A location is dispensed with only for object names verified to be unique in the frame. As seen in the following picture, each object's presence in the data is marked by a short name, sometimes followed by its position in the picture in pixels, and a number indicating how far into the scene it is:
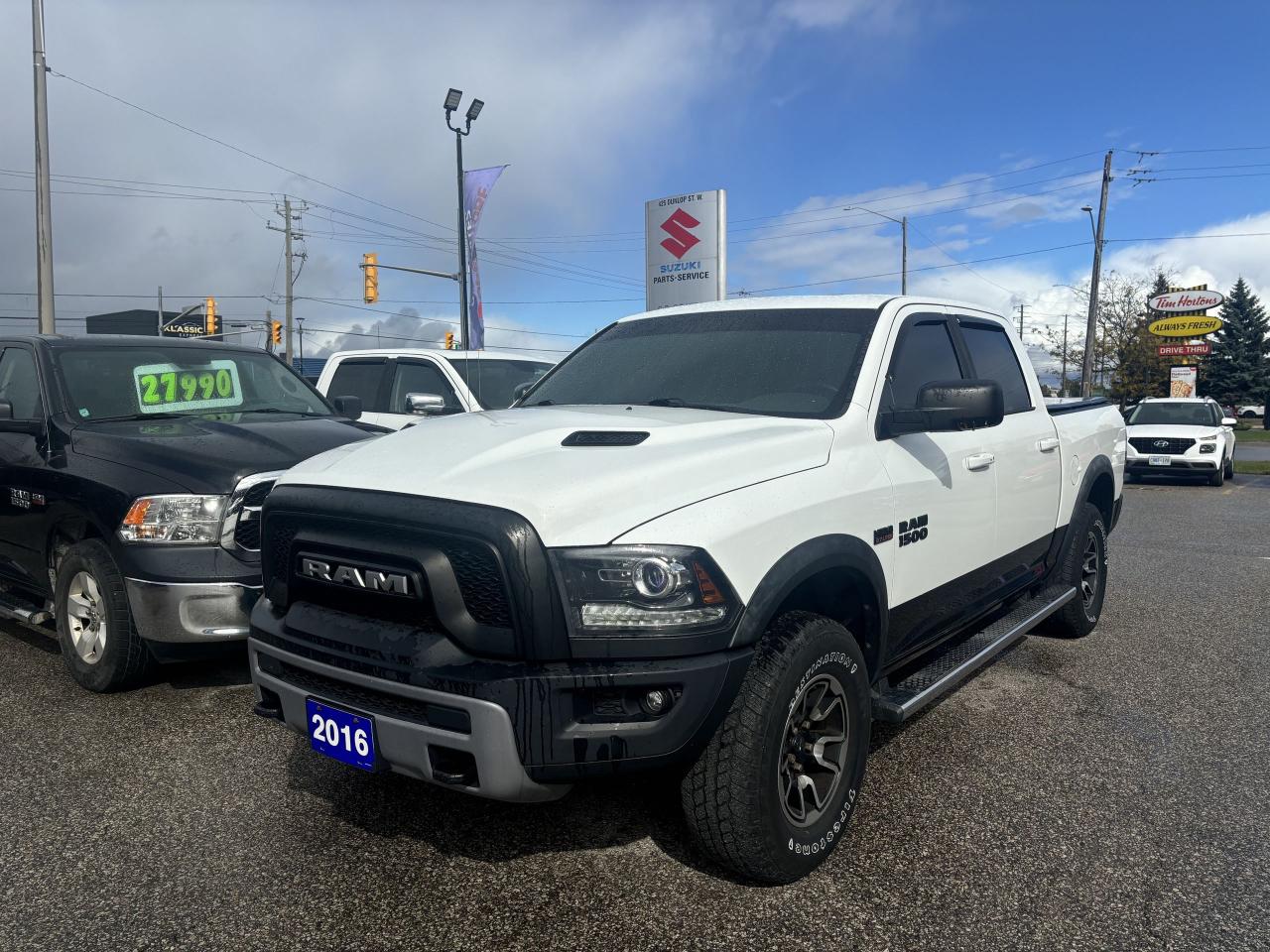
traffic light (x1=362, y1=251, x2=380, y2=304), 30.91
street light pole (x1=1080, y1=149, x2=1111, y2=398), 32.42
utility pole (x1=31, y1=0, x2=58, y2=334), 15.52
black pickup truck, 4.34
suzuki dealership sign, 17.88
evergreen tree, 63.00
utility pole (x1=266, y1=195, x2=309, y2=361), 59.49
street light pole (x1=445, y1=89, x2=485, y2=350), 20.50
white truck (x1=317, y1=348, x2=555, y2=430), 8.67
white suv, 16.88
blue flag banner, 19.94
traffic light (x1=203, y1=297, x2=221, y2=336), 38.12
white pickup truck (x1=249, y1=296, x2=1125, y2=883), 2.54
